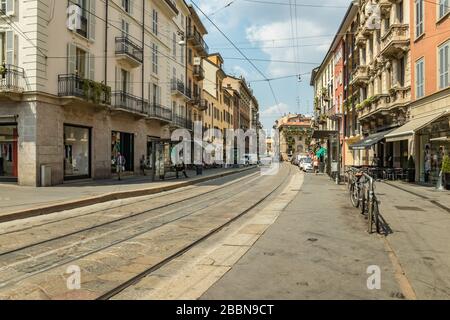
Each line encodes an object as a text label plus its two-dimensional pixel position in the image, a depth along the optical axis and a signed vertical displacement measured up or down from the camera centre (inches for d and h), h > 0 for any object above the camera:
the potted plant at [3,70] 681.5 +151.9
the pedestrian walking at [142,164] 1117.1 -8.3
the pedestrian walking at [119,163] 898.0 -4.6
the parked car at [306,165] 1504.7 -14.7
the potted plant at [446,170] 665.6 -15.6
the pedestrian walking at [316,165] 1336.1 -13.3
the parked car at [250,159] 2331.2 +11.4
